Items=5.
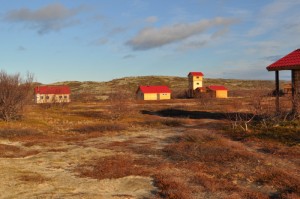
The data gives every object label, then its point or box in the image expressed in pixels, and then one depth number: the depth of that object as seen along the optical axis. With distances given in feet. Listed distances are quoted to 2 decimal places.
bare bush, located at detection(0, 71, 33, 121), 108.68
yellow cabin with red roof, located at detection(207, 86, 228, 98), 309.01
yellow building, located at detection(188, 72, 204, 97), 323.57
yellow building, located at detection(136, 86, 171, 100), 304.17
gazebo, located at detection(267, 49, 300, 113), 83.11
